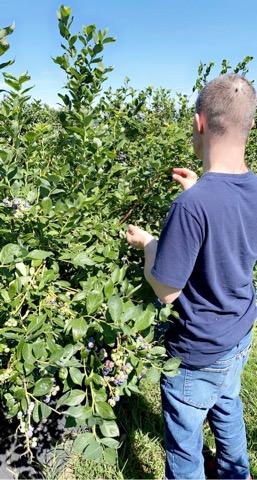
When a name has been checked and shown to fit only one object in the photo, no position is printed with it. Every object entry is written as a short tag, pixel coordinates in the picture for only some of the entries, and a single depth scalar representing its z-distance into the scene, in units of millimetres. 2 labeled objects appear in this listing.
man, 1381
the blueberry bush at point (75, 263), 1227
